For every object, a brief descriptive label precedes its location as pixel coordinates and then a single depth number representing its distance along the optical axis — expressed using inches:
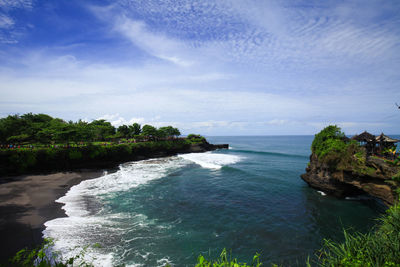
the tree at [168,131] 2433.6
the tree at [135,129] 2753.4
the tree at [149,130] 2330.7
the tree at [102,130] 2197.1
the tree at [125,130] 2694.4
